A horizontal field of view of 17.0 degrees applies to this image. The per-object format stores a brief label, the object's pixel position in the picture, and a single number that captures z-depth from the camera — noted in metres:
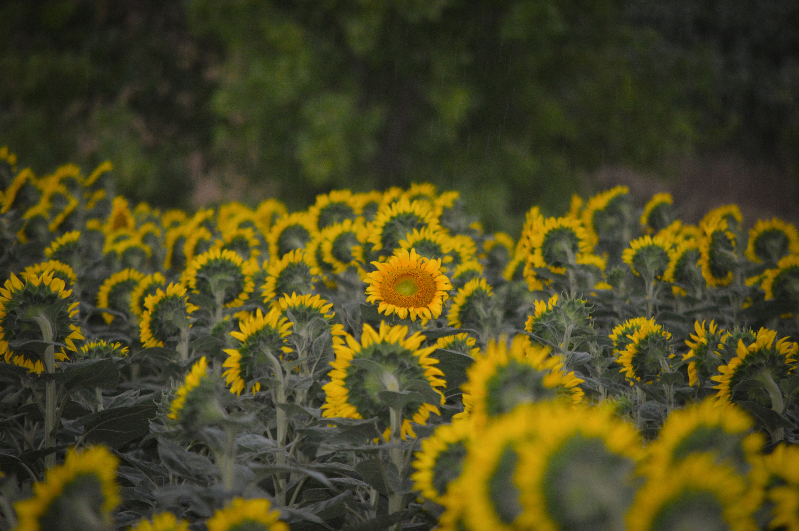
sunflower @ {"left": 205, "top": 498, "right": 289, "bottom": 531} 6.24
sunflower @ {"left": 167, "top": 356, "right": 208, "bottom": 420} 7.16
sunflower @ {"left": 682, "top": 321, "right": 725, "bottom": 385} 7.52
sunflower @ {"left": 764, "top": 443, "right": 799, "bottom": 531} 5.58
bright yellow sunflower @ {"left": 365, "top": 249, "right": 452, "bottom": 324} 7.61
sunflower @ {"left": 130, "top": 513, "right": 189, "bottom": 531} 6.23
